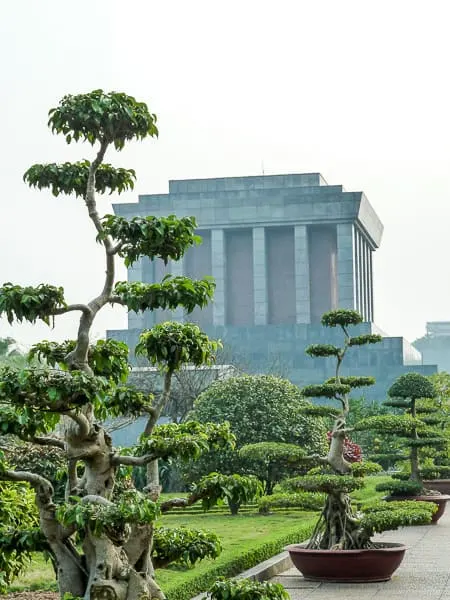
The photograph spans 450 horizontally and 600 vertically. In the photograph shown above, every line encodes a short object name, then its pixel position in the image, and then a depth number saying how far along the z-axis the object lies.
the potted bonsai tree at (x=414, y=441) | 20.34
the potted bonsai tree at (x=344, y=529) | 12.02
